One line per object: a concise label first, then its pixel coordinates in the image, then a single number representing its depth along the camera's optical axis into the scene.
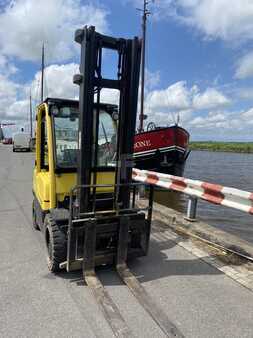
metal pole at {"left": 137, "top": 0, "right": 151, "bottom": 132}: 20.90
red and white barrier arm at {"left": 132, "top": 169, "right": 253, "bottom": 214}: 4.89
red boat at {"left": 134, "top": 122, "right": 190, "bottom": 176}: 14.86
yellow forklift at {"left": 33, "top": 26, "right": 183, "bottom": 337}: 3.87
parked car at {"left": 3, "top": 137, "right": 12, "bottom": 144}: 78.00
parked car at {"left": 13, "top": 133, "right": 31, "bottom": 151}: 38.03
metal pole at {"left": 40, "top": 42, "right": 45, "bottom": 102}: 36.25
